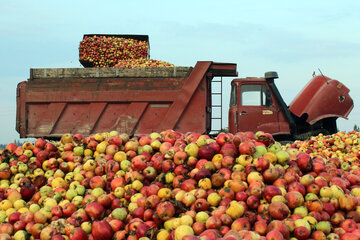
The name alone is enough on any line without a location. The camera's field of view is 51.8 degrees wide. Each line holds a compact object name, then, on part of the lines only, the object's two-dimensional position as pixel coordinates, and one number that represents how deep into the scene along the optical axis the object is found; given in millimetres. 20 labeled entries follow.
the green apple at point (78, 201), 4252
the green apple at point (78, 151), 5160
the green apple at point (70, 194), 4363
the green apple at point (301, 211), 3712
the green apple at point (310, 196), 3917
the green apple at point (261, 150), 4469
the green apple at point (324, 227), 3586
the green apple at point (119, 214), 3898
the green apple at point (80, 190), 4418
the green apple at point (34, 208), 4371
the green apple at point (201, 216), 3506
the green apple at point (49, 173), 4965
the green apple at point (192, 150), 4405
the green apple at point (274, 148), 4688
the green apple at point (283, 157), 4484
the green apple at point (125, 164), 4609
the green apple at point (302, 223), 3479
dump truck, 10203
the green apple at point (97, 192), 4285
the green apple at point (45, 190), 4598
